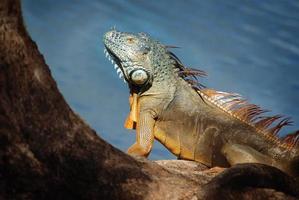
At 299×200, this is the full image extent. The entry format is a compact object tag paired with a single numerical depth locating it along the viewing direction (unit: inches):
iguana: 236.9
